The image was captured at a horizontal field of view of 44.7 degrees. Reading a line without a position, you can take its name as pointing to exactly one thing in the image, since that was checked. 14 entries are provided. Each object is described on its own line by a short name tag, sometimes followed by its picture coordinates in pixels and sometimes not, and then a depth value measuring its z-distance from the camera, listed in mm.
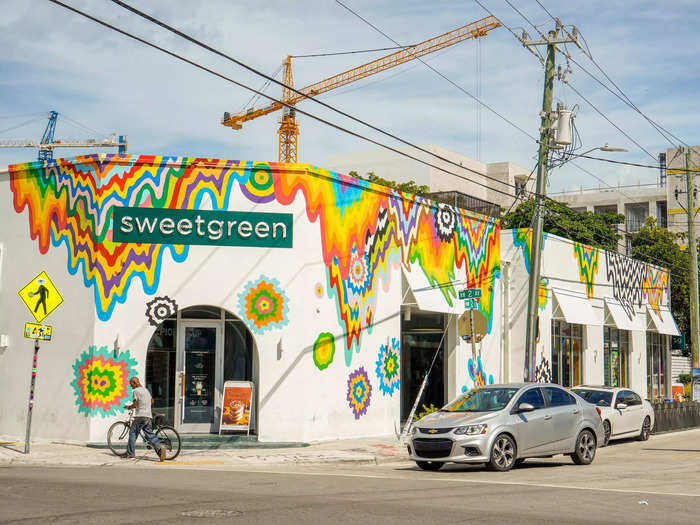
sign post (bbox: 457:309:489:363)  22969
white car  22672
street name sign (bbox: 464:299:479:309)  20798
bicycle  17047
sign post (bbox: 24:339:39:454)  17031
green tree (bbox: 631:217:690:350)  53000
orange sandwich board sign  19500
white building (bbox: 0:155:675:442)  19234
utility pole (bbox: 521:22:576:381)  22688
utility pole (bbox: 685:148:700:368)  37656
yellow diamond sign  17656
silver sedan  14781
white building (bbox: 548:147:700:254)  86125
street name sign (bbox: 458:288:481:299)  20766
